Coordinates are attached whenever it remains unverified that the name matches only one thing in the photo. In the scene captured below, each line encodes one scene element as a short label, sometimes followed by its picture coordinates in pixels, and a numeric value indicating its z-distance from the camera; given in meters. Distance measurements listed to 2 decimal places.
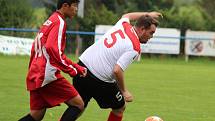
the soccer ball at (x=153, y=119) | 16.91
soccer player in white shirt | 14.61
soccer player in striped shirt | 14.09
